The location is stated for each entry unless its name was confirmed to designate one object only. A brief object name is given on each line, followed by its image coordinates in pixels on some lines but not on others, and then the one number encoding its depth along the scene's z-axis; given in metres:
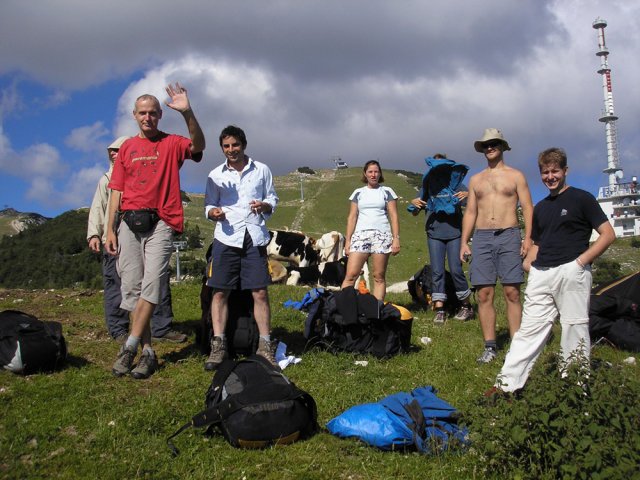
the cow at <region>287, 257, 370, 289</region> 13.51
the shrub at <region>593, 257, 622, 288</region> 25.19
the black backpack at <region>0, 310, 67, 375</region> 5.20
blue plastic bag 3.92
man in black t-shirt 4.70
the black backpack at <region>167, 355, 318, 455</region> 3.96
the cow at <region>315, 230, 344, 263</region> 15.10
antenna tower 107.31
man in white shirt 5.79
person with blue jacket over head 8.55
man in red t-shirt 5.37
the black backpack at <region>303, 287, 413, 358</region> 6.38
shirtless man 6.21
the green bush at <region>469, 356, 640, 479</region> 2.94
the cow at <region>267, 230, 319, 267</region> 15.13
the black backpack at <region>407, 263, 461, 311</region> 9.29
